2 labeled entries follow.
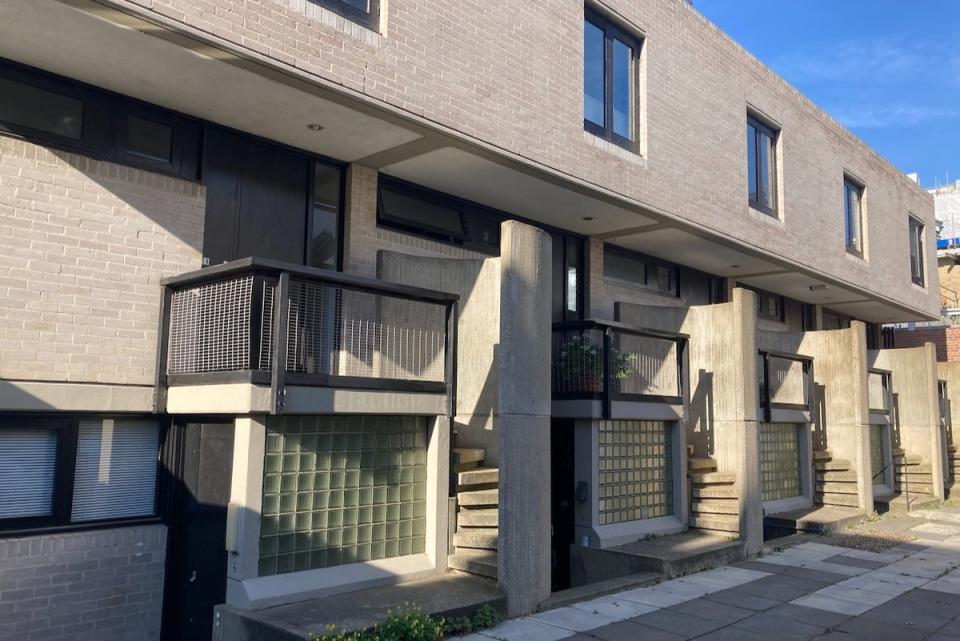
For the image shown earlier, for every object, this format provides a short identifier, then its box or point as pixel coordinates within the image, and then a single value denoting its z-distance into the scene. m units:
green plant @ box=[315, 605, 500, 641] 6.47
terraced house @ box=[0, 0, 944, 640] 7.25
